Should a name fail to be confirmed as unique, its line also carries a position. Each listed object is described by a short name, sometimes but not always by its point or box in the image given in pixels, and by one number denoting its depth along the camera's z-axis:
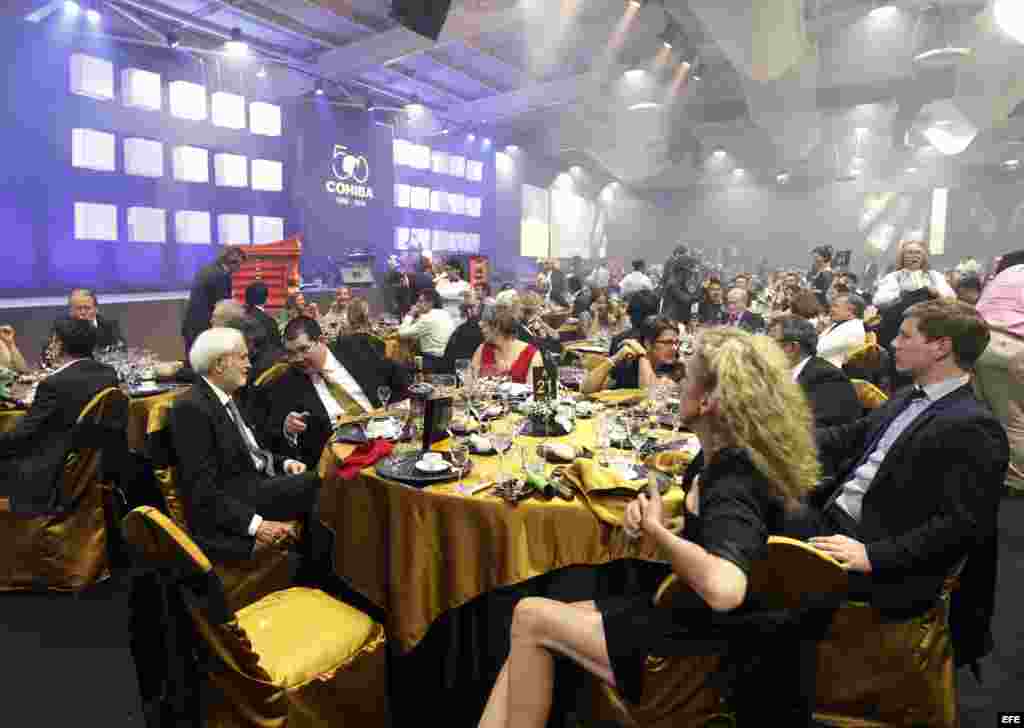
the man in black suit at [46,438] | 2.98
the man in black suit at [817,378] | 3.02
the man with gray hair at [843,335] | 4.61
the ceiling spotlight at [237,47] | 10.07
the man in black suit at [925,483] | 1.95
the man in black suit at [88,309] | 5.18
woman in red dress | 4.10
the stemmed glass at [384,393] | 3.22
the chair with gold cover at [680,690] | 1.52
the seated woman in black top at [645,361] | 3.87
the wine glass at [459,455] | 2.35
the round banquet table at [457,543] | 2.10
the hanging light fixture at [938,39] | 10.95
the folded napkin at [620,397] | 3.47
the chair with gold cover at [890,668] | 2.04
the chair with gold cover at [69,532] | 3.11
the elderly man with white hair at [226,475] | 2.37
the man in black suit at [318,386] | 3.34
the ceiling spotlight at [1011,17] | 9.77
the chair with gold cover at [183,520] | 2.44
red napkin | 2.38
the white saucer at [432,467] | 2.29
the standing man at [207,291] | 6.08
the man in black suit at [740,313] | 6.63
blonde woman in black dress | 1.48
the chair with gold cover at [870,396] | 3.33
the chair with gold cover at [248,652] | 1.55
